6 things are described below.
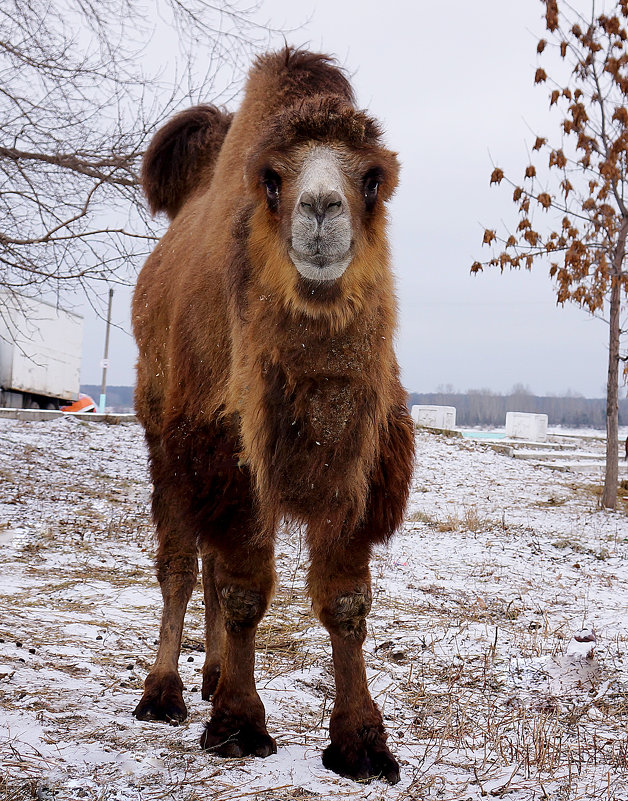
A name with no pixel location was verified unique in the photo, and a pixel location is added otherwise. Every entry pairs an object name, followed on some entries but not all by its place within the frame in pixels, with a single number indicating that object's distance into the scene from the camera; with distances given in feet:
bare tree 24.68
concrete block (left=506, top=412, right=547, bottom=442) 81.87
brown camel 9.25
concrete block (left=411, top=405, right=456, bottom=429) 73.10
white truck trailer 70.23
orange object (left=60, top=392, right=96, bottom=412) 79.08
